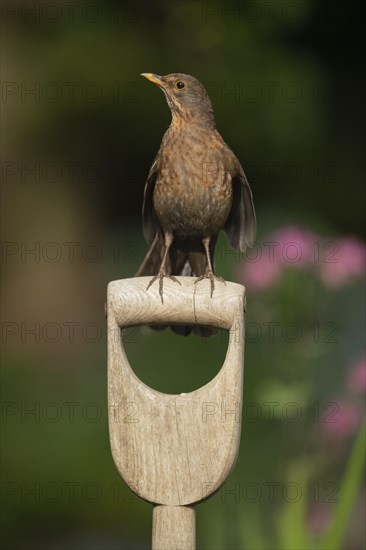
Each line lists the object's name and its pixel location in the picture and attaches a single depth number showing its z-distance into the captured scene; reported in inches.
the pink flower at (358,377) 275.0
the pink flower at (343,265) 284.0
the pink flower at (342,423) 291.0
